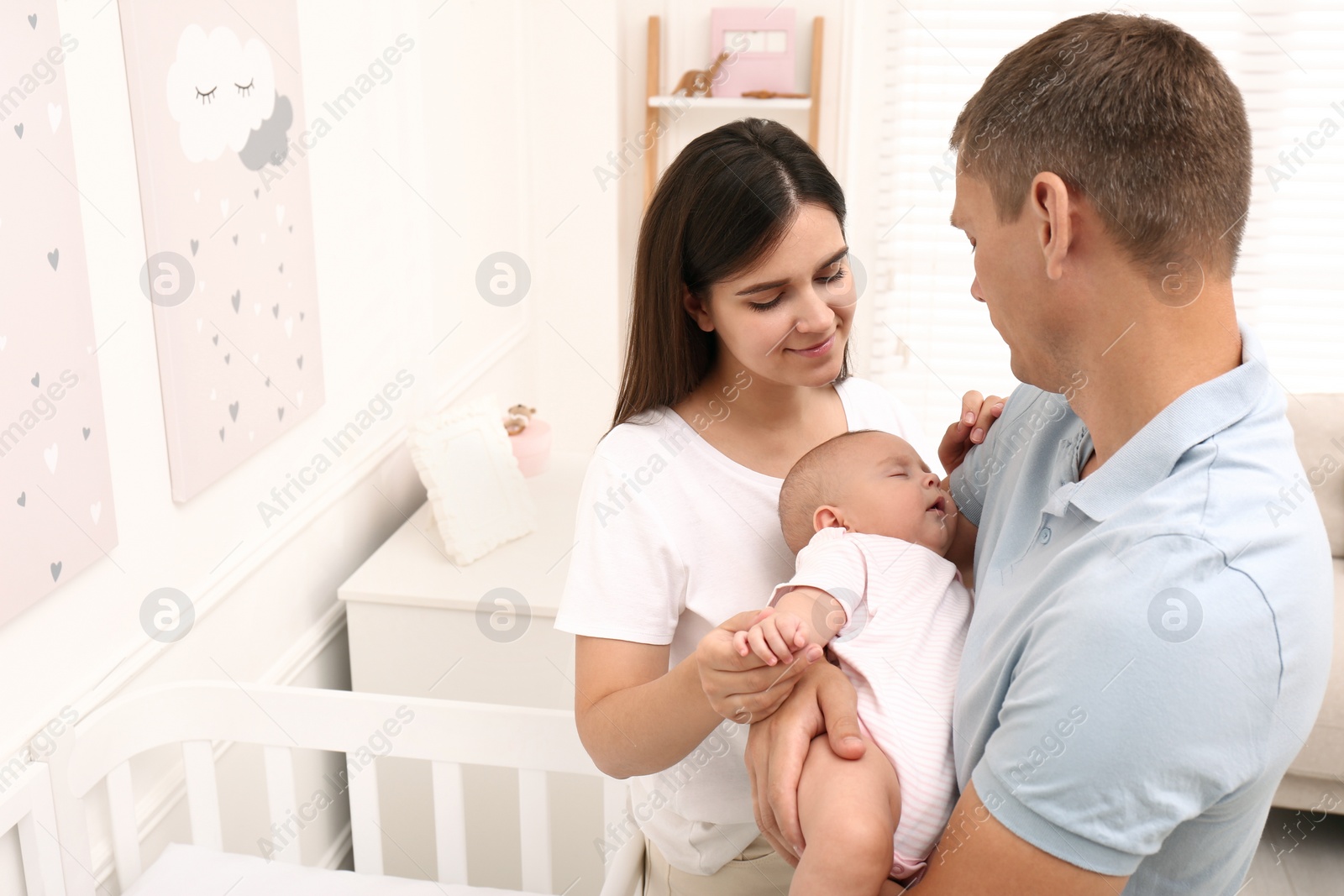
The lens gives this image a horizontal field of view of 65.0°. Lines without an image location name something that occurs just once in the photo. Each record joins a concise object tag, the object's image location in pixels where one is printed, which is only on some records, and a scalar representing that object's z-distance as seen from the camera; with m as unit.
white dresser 2.08
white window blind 3.30
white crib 1.38
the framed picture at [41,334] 1.26
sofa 2.40
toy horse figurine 3.43
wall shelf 3.36
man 0.75
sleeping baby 0.98
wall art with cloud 1.56
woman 1.23
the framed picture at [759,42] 3.40
